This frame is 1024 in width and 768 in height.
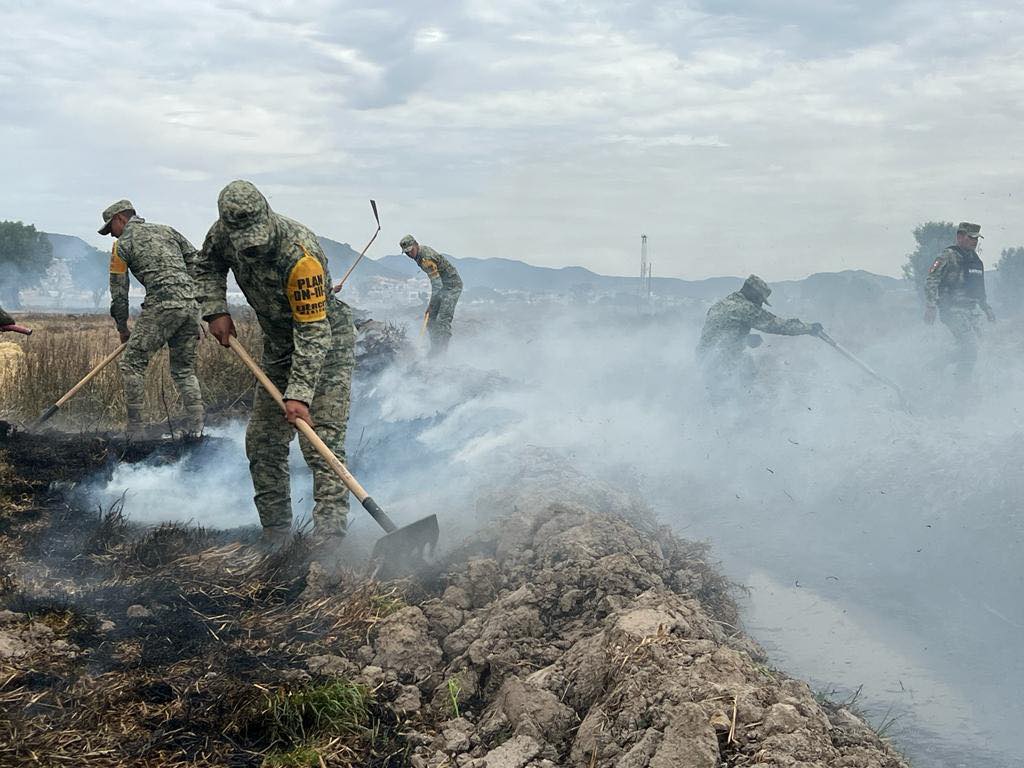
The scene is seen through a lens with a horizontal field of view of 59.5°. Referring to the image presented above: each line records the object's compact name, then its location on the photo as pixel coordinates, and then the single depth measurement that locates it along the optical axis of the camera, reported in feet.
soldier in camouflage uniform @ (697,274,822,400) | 32.94
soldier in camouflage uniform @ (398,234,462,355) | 43.29
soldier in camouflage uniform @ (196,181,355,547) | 15.28
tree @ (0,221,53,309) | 159.43
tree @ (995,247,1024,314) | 100.42
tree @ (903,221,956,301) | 110.73
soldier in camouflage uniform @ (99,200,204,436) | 25.80
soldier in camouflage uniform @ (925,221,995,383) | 33.42
